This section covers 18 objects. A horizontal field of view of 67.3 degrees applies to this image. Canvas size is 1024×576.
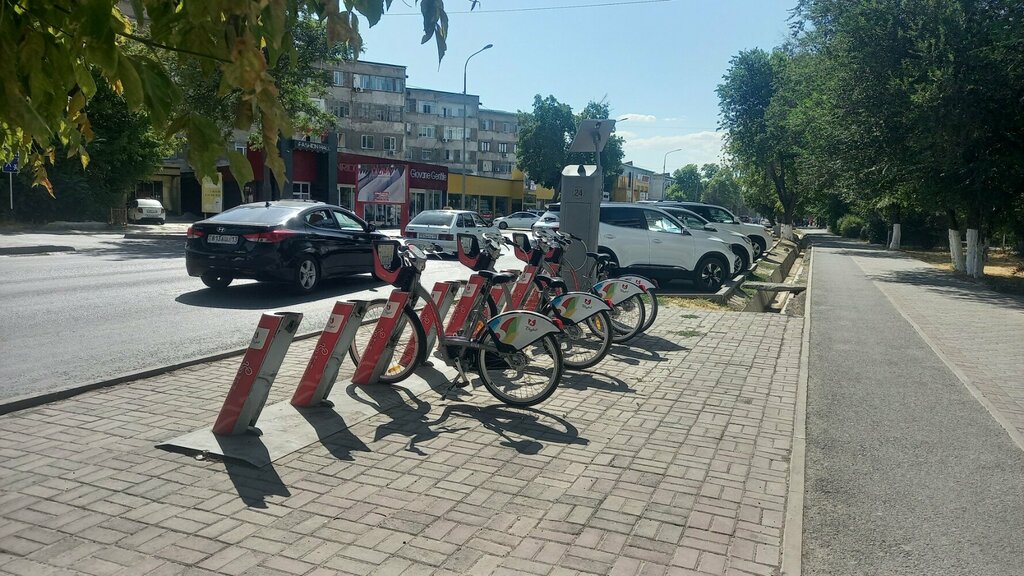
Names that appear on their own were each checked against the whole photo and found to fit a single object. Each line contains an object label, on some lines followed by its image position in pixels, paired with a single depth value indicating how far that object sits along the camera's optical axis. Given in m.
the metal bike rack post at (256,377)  5.04
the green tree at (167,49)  2.07
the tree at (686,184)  150.25
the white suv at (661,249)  16.59
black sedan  11.95
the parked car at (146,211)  39.88
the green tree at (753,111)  46.75
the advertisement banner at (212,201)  40.09
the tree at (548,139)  72.62
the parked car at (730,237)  20.05
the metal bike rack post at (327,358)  5.79
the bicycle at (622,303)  9.12
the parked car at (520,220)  50.31
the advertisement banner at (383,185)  34.72
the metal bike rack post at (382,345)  6.38
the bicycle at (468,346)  6.13
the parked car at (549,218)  30.26
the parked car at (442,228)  22.95
